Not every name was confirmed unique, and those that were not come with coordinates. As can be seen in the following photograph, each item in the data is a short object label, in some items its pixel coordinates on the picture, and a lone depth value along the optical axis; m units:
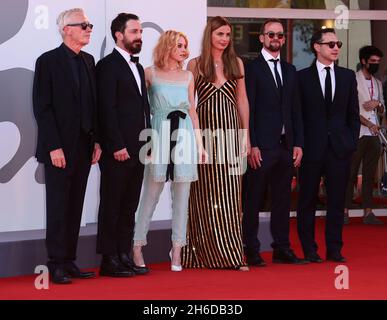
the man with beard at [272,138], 11.10
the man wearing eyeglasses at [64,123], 9.70
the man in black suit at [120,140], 10.05
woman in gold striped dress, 10.85
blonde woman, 10.53
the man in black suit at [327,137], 11.43
